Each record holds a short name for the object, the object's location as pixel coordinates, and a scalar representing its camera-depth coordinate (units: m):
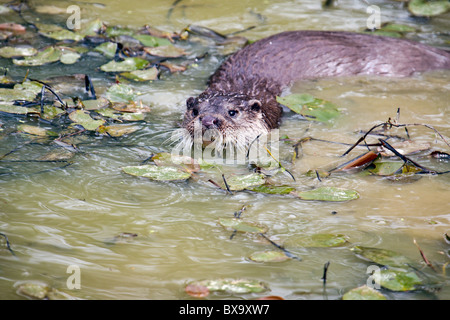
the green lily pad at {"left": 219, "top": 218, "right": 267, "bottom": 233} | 5.55
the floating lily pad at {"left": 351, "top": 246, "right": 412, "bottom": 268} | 4.97
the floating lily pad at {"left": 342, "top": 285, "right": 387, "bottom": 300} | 4.51
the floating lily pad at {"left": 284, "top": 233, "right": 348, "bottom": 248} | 5.32
